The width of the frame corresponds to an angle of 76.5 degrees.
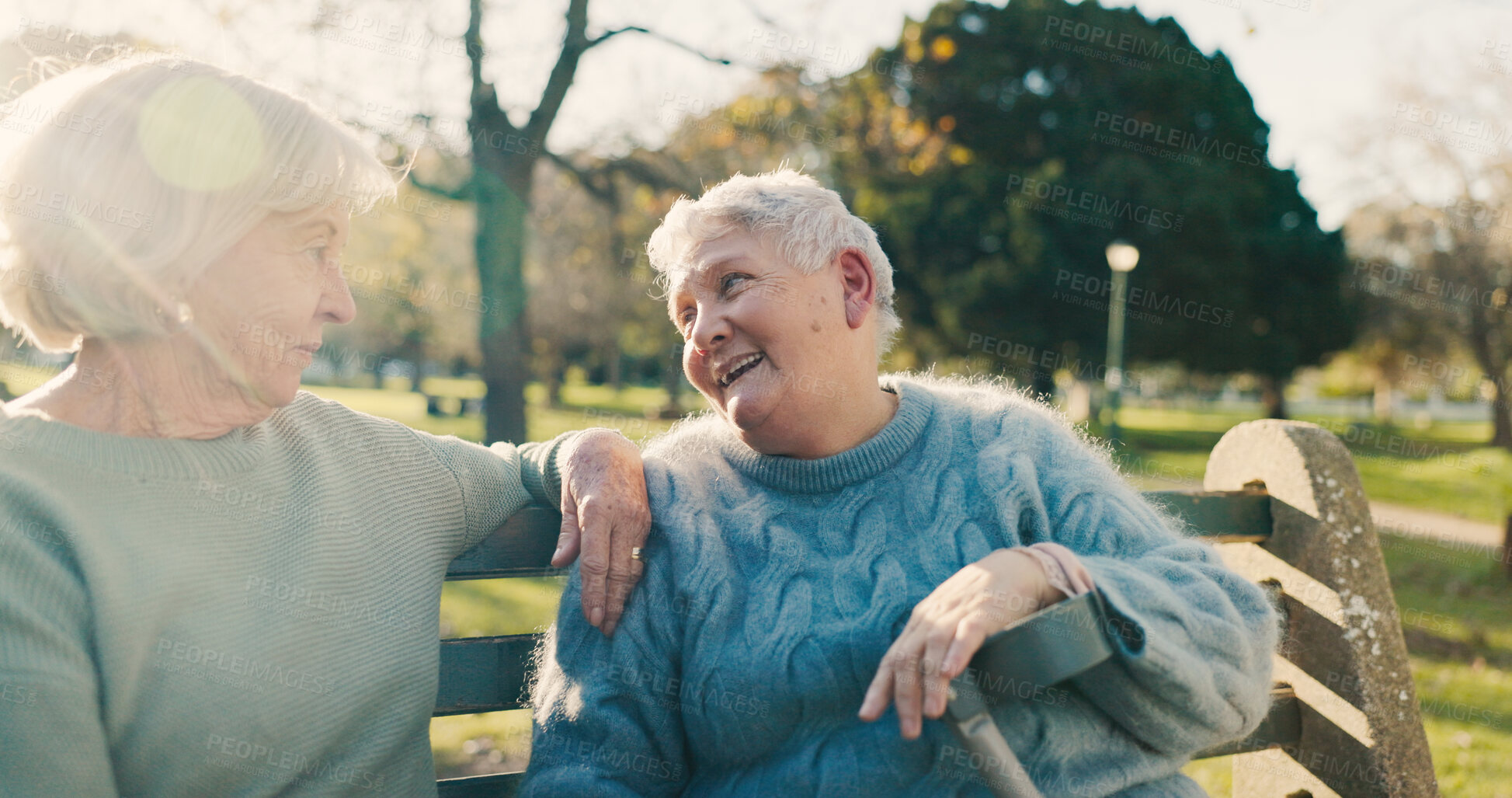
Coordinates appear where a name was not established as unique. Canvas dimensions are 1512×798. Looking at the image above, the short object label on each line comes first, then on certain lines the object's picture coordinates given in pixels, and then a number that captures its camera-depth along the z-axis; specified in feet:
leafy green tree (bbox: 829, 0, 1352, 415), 66.39
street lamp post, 47.88
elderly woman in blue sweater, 5.86
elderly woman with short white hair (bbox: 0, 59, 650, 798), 5.10
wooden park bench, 7.98
